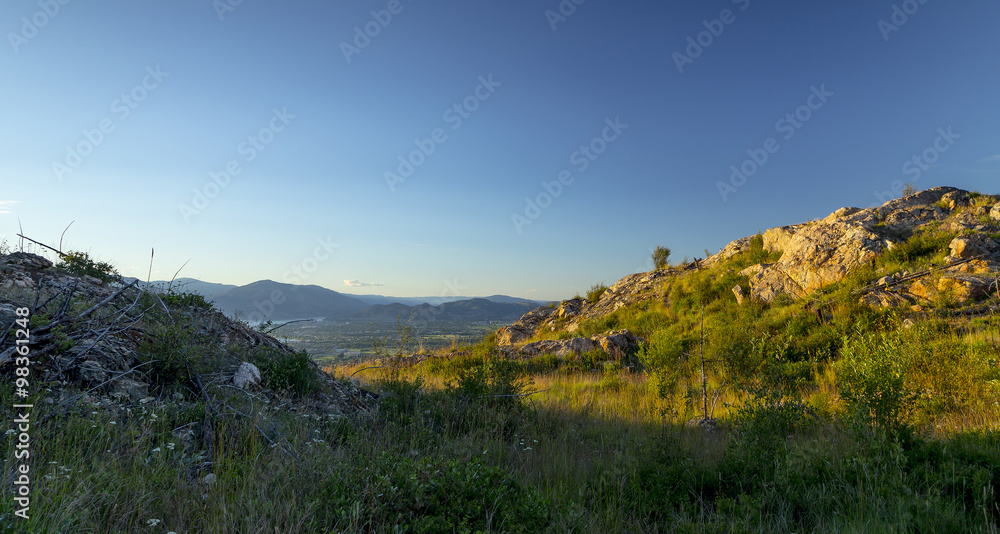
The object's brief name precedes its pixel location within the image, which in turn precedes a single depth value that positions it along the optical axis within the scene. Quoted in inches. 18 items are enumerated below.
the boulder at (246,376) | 239.1
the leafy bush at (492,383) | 294.8
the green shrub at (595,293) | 1000.4
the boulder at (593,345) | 546.3
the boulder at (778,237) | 725.9
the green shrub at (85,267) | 357.4
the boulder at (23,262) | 319.3
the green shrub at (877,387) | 187.6
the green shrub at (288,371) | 259.3
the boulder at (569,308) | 949.1
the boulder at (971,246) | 459.2
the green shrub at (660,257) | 1055.5
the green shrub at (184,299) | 346.3
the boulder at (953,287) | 399.5
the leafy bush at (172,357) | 223.7
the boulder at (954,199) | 640.8
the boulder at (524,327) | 877.8
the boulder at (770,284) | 580.3
